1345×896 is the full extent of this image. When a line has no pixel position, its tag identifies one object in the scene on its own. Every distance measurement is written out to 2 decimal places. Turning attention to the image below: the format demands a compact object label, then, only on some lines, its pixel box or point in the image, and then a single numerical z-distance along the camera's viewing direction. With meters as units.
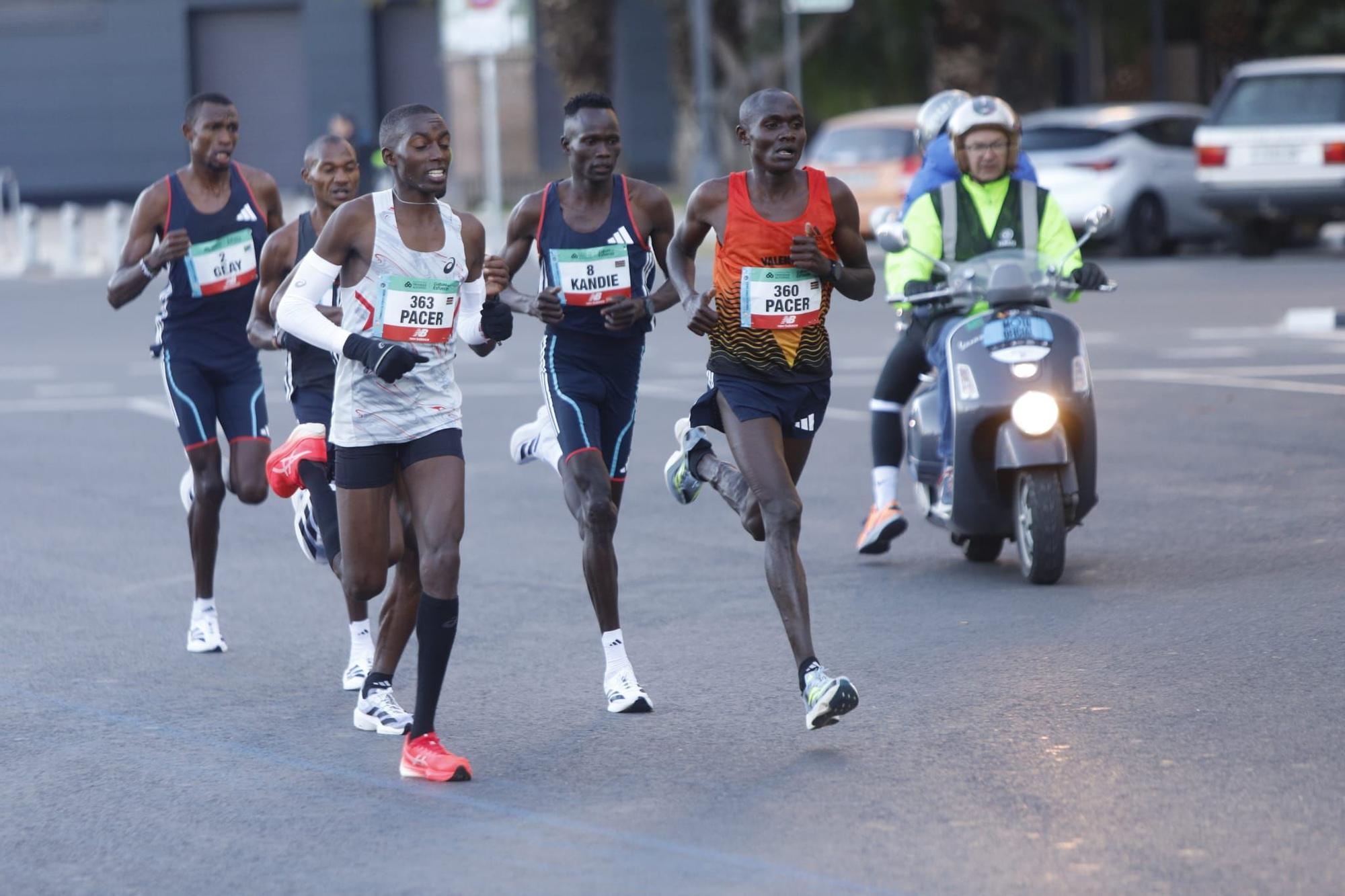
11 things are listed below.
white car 44.34
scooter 16.55
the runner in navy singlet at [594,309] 13.37
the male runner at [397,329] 11.97
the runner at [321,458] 12.70
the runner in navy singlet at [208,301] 15.87
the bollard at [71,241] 59.53
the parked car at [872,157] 50.72
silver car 47.84
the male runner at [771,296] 12.90
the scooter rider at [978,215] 17.44
